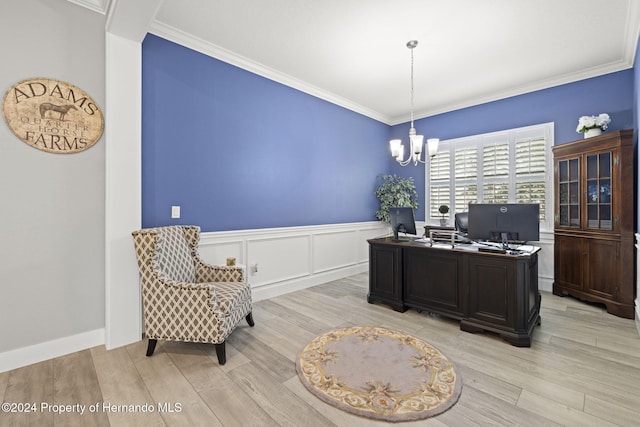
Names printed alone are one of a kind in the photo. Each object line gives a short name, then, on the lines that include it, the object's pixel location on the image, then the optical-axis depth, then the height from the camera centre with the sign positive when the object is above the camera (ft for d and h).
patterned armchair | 7.41 -2.38
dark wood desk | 8.50 -2.49
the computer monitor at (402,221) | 11.57 -0.29
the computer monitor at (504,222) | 8.93 -0.28
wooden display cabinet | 10.62 -0.30
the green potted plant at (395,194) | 18.07 +1.30
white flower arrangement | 11.63 +3.85
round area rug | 5.86 -3.95
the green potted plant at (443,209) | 14.30 +0.25
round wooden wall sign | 7.19 +2.69
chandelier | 10.69 +2.75
